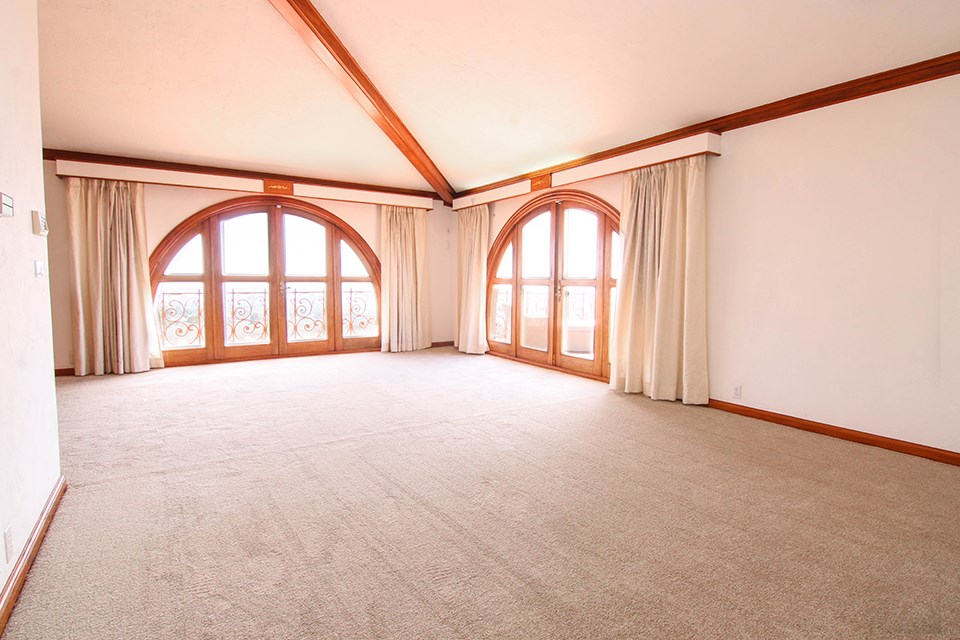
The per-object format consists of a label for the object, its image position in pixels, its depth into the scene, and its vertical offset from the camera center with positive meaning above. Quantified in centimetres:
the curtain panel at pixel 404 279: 759 +36
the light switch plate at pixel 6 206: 187 +39
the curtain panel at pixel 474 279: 743 +33
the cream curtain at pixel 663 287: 445 +10
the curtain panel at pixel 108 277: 568 +36
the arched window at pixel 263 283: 641 +30
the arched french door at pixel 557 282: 571 +23
